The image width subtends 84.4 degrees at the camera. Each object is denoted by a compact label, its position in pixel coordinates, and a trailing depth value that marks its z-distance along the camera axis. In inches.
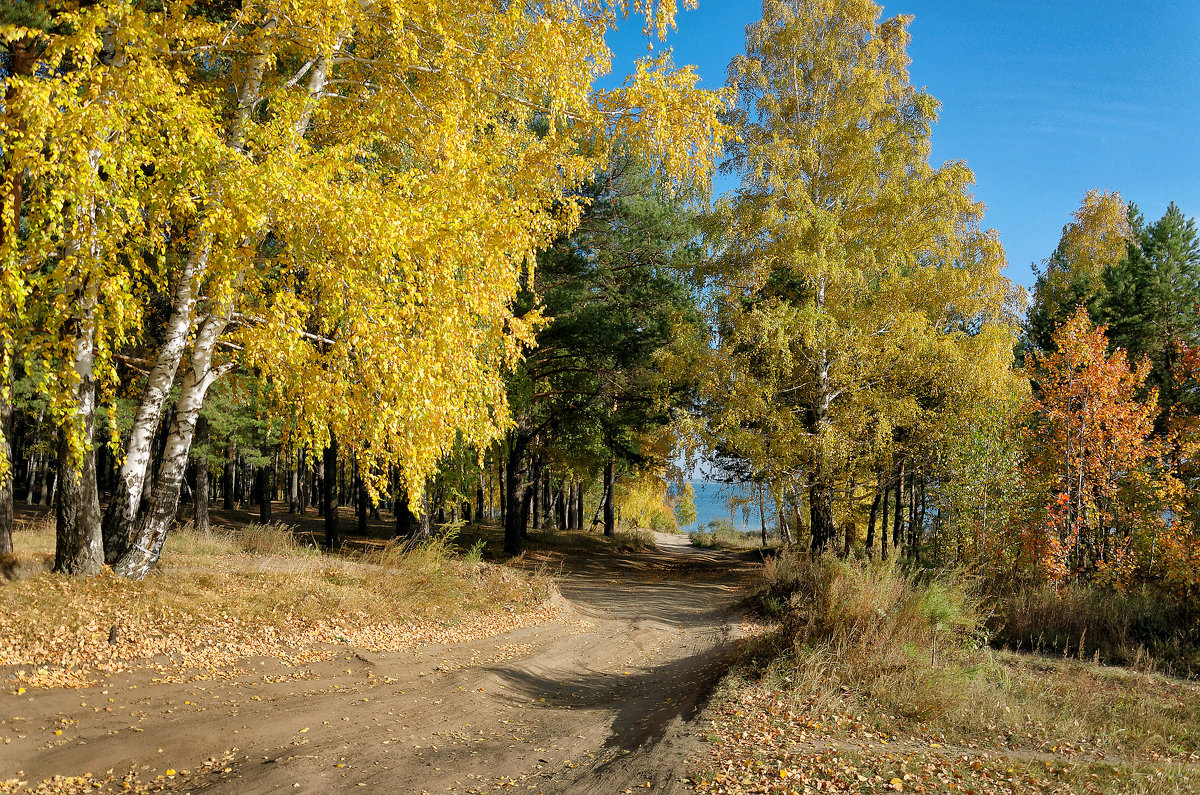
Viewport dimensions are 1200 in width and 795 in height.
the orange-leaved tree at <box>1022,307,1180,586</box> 550.9
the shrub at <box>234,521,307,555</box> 507.6
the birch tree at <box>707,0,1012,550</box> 603.2
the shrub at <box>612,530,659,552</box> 1121.2
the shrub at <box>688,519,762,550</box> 1479.2
